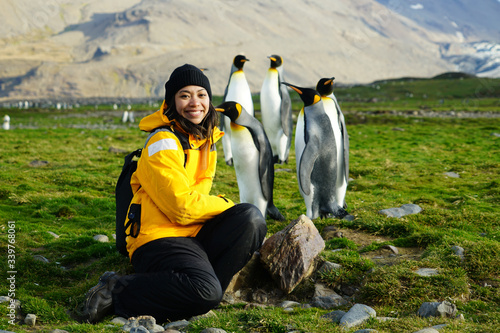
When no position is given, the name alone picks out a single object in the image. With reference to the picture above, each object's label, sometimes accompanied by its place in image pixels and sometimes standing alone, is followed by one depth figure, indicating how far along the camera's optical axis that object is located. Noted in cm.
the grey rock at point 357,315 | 339
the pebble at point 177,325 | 344
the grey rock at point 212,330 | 318
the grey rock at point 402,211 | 654
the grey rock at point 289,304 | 400
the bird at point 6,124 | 2241
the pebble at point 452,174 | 1037
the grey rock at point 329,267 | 440
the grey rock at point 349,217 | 632
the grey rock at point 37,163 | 1120
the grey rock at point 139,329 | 309
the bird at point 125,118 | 3233
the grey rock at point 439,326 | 323
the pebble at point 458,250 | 457
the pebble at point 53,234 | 578
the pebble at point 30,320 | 350
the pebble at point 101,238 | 559
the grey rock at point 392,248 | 507
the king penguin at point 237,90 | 1106
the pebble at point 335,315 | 354
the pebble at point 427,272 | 422
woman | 361
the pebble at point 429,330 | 310
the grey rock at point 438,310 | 352
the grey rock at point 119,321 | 355
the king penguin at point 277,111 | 1198
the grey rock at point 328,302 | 399
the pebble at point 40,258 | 484
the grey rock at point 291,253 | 433
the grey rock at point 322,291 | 420
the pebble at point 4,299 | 380
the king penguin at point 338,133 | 711
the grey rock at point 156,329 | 326
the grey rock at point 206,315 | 357
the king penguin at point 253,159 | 657
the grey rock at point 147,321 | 339
